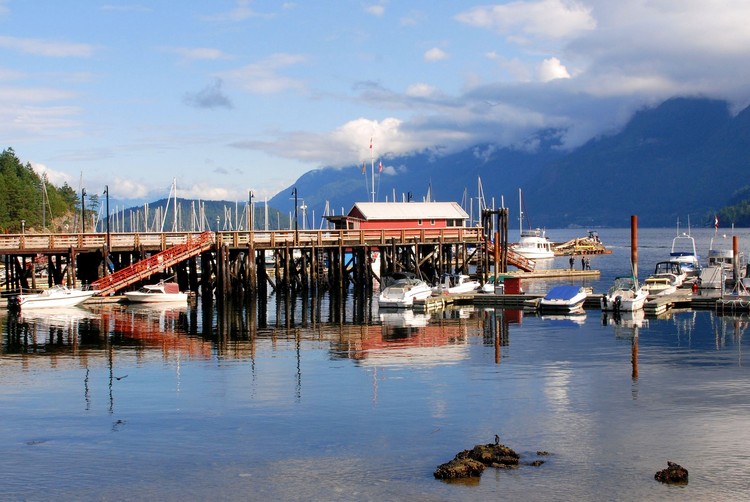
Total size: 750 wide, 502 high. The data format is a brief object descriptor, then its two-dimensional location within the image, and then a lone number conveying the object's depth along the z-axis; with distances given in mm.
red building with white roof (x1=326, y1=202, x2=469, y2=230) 94938
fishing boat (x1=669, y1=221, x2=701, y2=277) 97125
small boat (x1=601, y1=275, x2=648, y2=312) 64938
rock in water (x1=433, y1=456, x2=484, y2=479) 25438
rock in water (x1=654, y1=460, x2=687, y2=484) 24938
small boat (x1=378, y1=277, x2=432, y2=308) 71562
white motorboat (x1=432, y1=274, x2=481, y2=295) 78394
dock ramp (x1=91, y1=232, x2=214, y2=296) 74944
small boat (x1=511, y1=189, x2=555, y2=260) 166375
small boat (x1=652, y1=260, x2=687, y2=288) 84125
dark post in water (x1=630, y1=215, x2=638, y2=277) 69425
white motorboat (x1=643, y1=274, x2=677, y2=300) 75375
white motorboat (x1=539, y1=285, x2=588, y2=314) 67125
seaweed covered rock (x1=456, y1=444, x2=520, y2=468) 26359
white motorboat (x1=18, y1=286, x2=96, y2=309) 70125
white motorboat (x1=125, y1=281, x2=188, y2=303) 74375
